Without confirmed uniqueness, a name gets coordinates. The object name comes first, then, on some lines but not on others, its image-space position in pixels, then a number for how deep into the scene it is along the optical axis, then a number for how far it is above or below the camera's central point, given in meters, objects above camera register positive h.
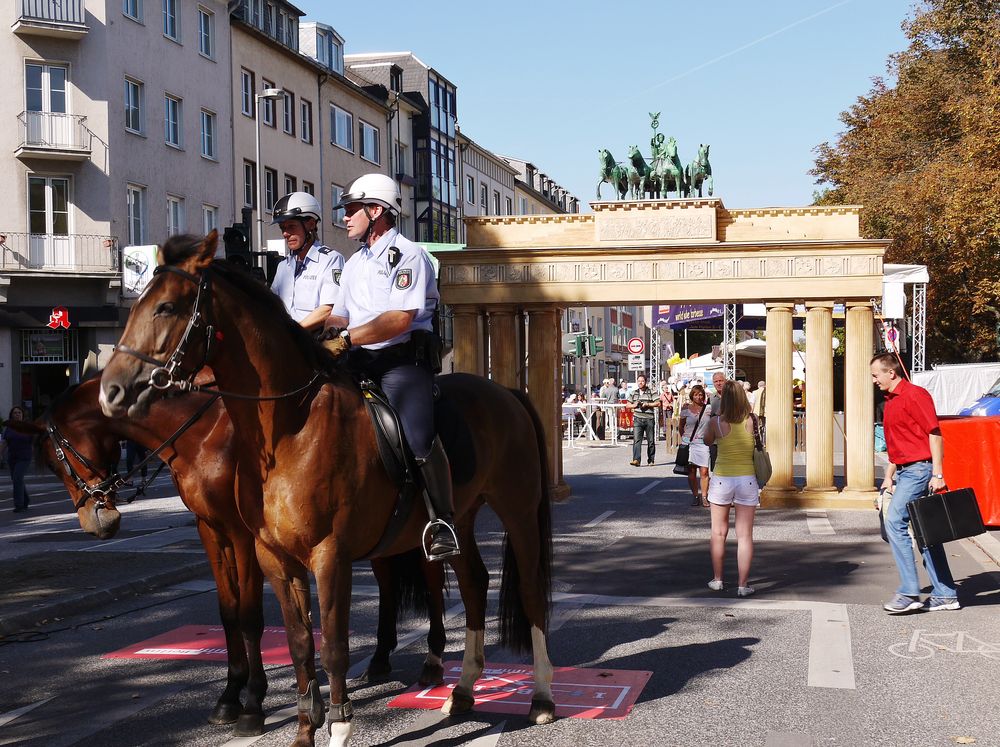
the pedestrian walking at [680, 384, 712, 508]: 18.34 -1.12
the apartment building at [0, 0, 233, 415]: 32.56 +5.81
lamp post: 29.17 +6.51
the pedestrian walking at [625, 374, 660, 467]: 28.77 -0.99
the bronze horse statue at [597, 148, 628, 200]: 21.14 +3.57
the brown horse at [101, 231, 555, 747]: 4.84 -0.19
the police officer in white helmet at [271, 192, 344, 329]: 6.73 +0.66
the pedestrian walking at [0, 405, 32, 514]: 19.55 -1.25
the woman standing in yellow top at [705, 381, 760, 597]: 10.84 -0.97
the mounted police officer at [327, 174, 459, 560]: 5.71 +0.28
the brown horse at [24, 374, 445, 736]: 6.29 -0.67
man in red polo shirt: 9.51 -0.79
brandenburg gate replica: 19.62 +1.47
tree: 28.23 +5.92
